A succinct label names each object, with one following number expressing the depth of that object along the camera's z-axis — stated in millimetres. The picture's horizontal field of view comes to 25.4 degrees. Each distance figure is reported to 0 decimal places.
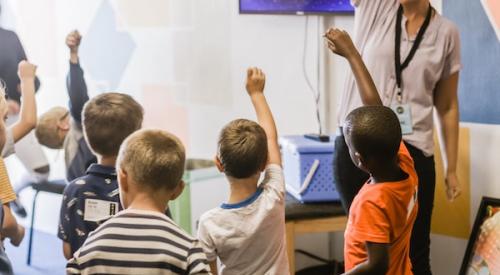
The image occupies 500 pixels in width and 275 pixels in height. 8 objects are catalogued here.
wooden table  4338
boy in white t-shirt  3279
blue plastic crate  4435
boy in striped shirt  2999
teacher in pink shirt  3736
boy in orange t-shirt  3135
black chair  4425
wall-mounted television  4783
